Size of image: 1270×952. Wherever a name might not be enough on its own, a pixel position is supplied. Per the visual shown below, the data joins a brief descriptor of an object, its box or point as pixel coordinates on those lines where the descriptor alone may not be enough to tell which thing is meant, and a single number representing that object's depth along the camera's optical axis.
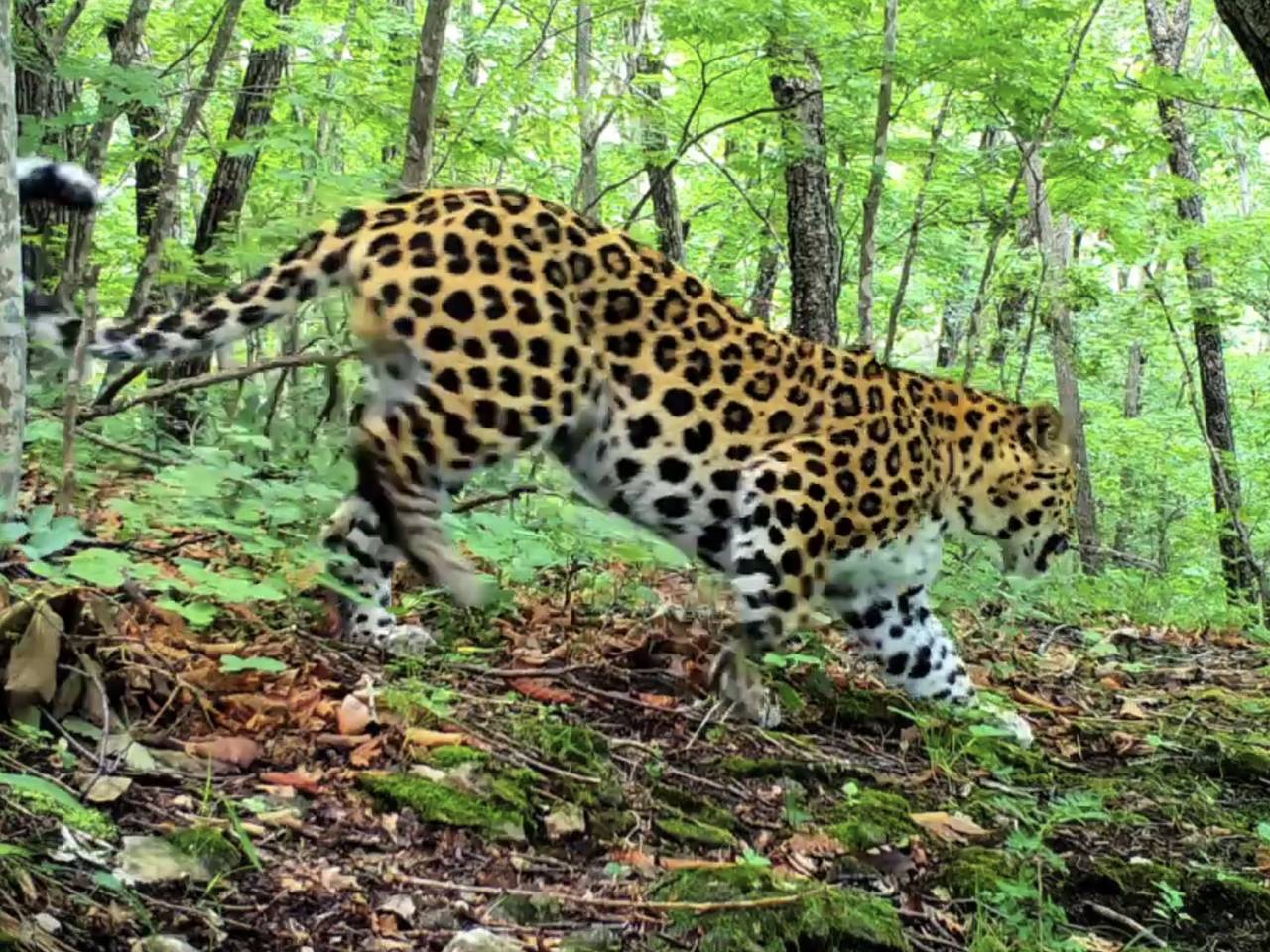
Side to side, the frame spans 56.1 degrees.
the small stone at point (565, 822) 3.38
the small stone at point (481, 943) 2.61
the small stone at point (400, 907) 2.74
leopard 4.77
